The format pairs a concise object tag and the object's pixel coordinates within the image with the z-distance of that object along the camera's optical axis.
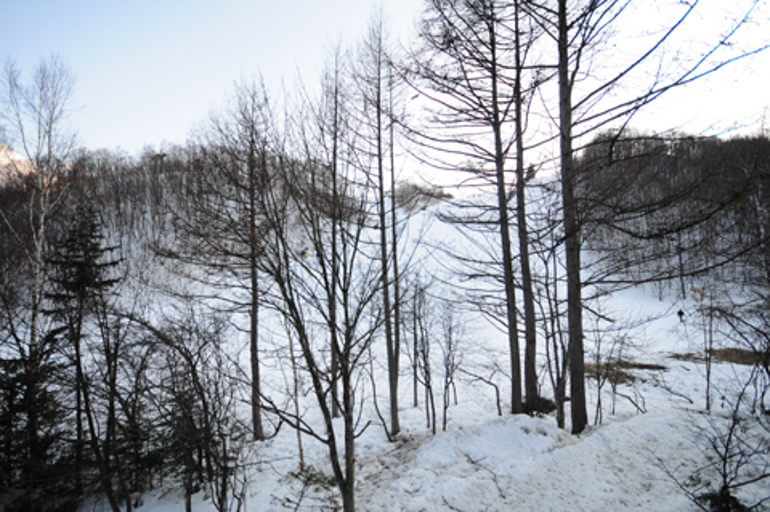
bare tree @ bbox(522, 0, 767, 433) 3.98
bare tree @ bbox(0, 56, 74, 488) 8.61
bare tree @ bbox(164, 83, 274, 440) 3.03
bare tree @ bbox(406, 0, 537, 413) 5.70
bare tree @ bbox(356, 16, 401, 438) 8.42
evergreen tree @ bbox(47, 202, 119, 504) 7.91
